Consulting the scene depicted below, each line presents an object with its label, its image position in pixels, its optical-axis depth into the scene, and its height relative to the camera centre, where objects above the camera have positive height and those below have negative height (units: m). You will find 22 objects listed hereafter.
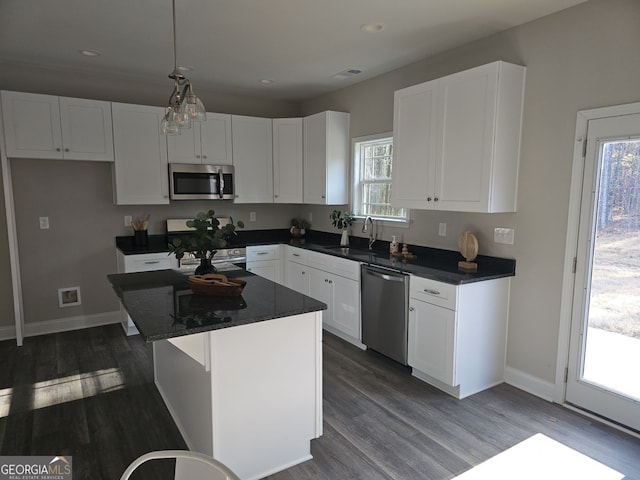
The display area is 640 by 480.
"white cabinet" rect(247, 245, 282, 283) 4.76 -0.78
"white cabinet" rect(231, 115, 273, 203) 4.88 +0.44
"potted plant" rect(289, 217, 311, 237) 5.44 -0.43
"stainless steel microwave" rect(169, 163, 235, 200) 4.49 +0.14
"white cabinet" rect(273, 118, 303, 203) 4.98 +0.43
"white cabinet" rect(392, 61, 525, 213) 2.85 +0.43
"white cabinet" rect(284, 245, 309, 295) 4.53 -0.85
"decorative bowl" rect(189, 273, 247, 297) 2.27 -0.51
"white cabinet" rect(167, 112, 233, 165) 4.48 +0.57
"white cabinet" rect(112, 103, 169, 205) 4.19 +0.40
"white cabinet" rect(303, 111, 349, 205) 4.58 +0.43
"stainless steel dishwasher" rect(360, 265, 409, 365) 3.29 -0.97
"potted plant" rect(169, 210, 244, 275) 2.34 -0.26
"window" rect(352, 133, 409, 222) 4.25 +0.19
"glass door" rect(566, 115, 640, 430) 2.47 -0.52
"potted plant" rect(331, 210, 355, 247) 4.62 -0.31
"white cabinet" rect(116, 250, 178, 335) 4.12 -0.71
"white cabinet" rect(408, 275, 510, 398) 2.89 -1.01
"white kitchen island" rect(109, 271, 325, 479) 1.96 -0.90
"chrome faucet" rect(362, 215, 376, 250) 4.36 -0.36
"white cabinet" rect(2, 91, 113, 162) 3.72 +0.63
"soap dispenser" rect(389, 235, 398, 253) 3.96 -0.50
